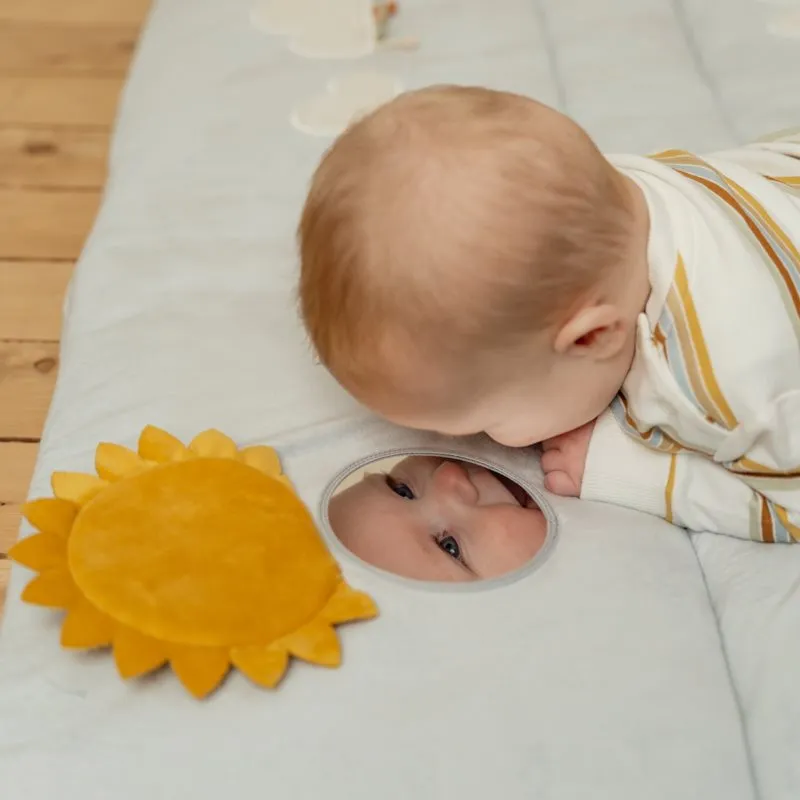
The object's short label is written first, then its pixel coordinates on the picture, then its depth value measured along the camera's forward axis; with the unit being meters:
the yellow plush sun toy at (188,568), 0.60
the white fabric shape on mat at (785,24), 1.22
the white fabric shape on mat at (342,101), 1.10
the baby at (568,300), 0.60
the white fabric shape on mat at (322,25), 1.23
